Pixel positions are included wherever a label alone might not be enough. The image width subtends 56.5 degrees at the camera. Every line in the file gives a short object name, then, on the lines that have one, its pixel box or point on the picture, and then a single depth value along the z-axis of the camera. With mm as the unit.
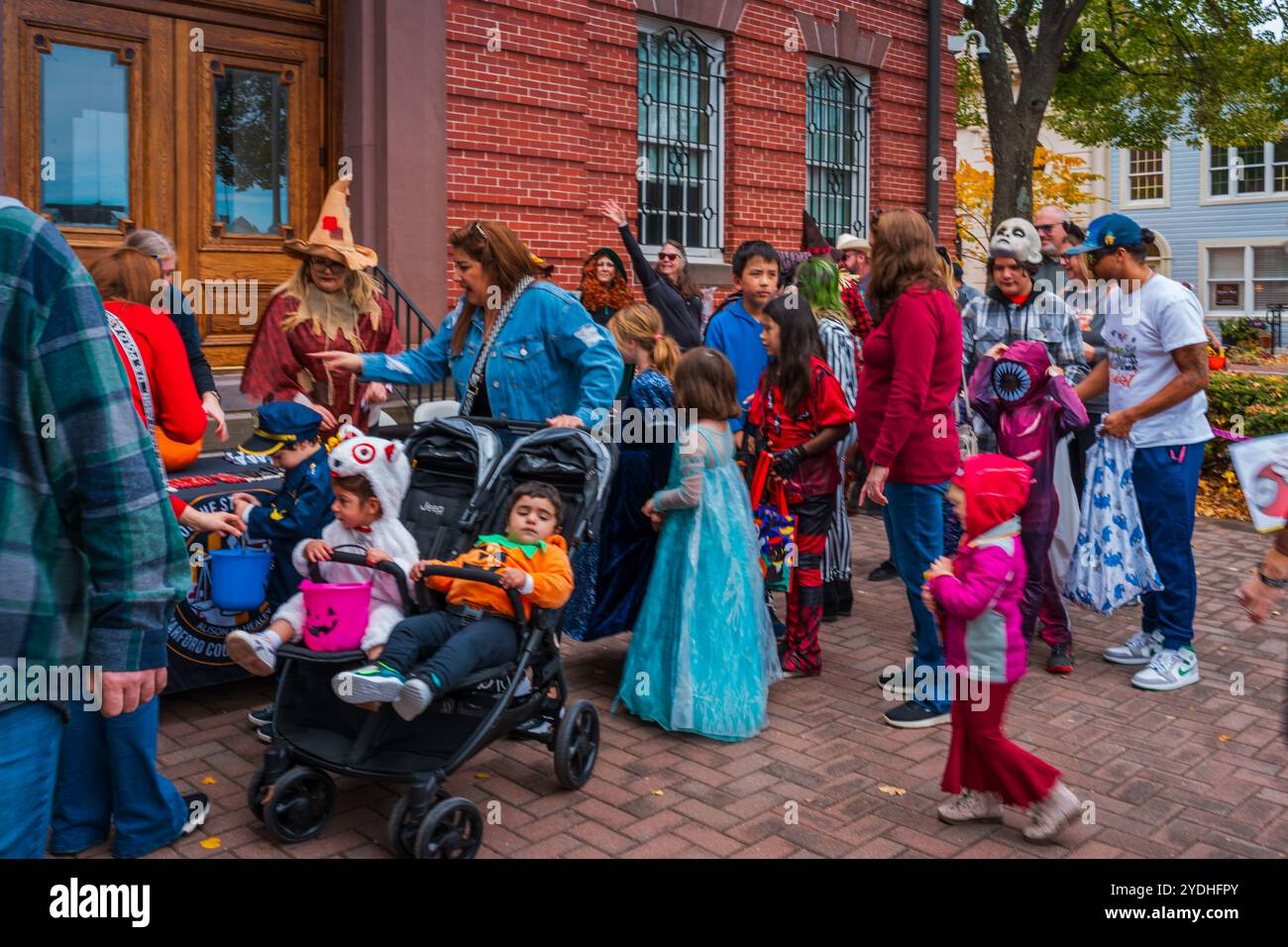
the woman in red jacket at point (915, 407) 5453
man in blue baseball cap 6035
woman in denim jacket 5305
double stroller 4105
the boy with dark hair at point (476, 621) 3973
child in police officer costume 5016
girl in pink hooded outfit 4289
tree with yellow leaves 28891
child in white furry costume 4406
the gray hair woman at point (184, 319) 6094
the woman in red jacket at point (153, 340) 4637
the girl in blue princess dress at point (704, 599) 5367
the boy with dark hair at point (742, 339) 7398
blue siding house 37250
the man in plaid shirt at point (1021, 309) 6688
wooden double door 8148
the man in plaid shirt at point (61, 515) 2119
